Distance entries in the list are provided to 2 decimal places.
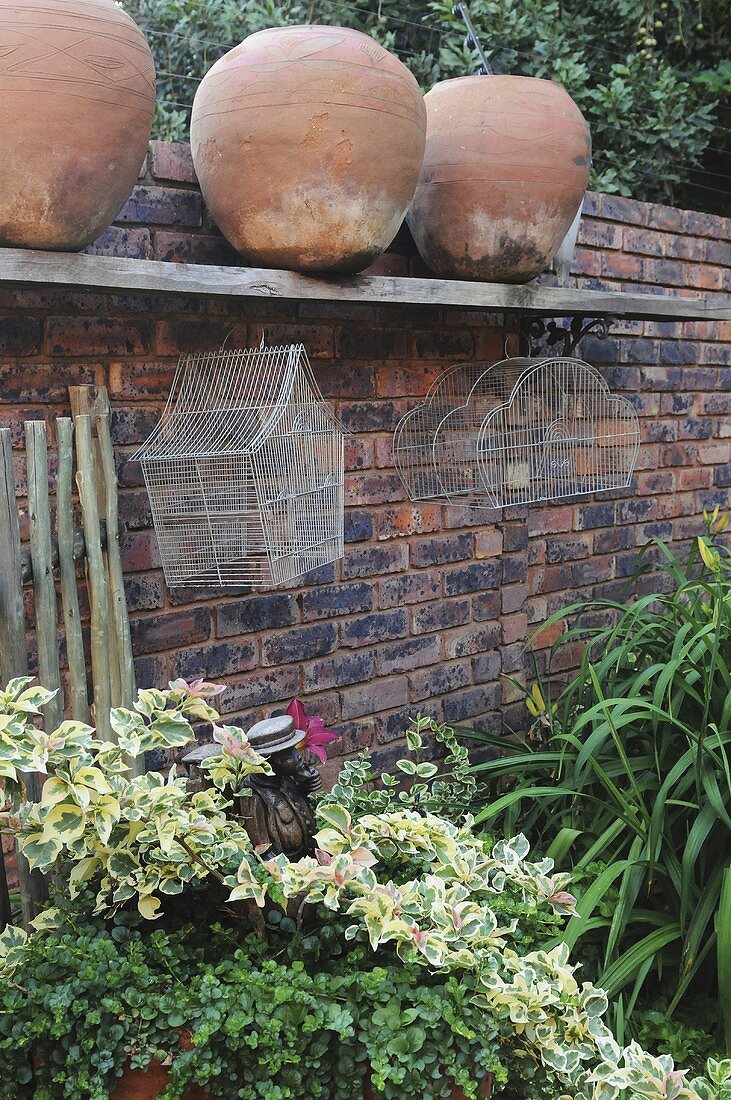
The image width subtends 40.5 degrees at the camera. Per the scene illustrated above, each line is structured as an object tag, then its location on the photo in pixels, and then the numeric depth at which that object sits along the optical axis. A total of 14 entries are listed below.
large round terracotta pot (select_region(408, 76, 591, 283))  2.08
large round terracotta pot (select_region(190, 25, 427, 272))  1.73
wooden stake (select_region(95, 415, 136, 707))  1.73
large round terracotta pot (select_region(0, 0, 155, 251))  1.43
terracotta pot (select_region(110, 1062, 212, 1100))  1.29
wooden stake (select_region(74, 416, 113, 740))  1.68
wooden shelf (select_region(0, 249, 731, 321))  1.49
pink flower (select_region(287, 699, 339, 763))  1.68
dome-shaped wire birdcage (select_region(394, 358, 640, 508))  2.38
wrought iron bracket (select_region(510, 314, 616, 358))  2.58
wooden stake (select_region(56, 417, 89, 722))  1.65
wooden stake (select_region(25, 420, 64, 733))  1.58
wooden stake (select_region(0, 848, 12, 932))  1.57
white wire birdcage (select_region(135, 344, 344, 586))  1.76
